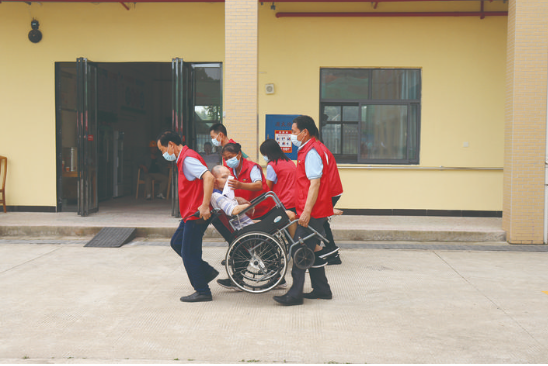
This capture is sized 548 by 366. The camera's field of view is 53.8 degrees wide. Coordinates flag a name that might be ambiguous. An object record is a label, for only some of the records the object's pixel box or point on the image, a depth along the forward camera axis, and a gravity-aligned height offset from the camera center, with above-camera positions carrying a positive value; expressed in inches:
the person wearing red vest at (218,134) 279.6 +11.0
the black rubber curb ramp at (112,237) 346.3 -55.4
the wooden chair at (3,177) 442.3 -20.0
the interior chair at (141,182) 581.4 -30.2
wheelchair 222.7 -38.8
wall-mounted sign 437.1 +21.7
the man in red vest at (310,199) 215.6 -17.4
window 446.0 +35.3
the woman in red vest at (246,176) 245.4 -9.5
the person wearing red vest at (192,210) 215.6 -21.9
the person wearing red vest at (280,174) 259.3 -8.9
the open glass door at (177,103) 419.2 +40.2
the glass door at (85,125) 425.1 +22.7
